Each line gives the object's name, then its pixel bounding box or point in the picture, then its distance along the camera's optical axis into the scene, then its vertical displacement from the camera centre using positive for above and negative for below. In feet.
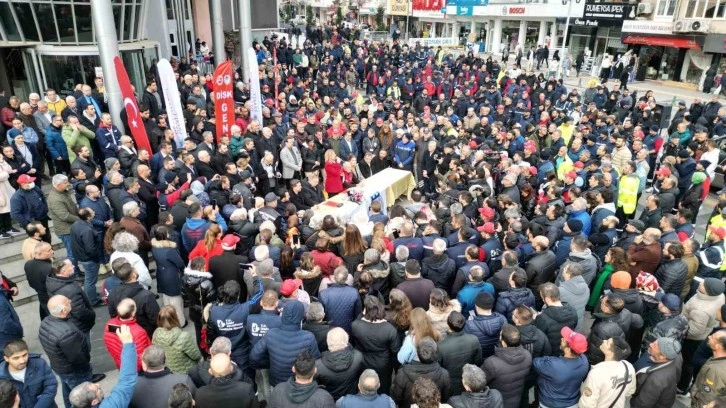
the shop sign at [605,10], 98.07 +3.21
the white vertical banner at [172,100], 30.58 -5.00
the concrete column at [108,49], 30.76 -2.01
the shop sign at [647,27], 89.30 +0.10
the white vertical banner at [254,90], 36.04 -5.05
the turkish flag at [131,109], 30.25 -5.46
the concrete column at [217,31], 58.65 -1.44
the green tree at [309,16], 190.02 +1.78
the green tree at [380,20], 178.19 +0.63
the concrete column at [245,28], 52.60 -0.93
